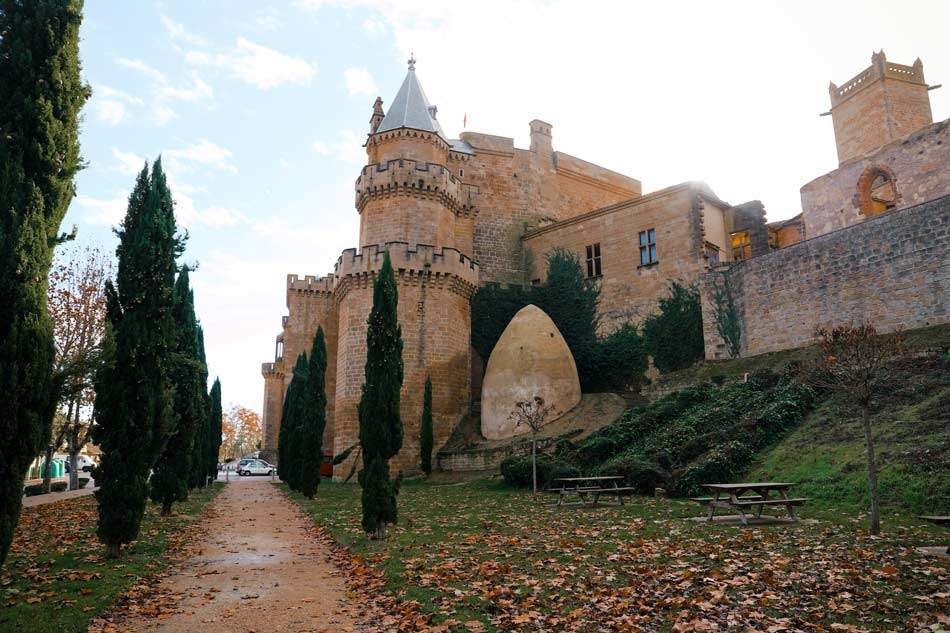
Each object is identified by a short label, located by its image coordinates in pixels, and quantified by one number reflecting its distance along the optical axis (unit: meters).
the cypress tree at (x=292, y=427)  26.47
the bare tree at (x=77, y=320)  26.25
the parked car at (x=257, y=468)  47.02
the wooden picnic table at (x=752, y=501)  11.06
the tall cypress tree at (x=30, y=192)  7.72
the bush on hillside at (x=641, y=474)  17.20
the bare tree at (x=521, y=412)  26.55
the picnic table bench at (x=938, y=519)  7.97
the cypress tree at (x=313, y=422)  22.95
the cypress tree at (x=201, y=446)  23.98
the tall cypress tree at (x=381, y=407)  12.34
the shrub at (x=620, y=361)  31.56
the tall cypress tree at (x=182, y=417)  17.06
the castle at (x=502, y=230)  28.05
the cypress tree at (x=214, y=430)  32.88
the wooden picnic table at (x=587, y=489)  15.62
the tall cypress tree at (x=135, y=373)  10.84
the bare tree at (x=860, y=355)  10.91
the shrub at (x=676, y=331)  29.28
